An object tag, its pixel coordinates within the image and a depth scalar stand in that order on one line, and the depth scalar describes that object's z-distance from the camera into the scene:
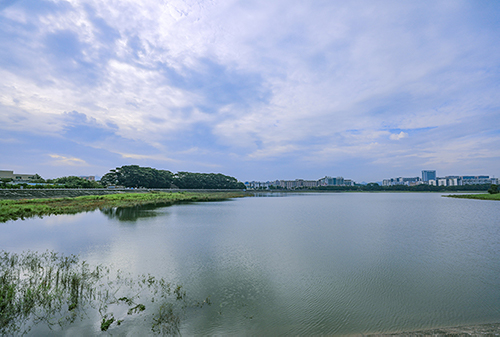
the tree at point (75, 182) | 59.04
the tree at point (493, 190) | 66.31
